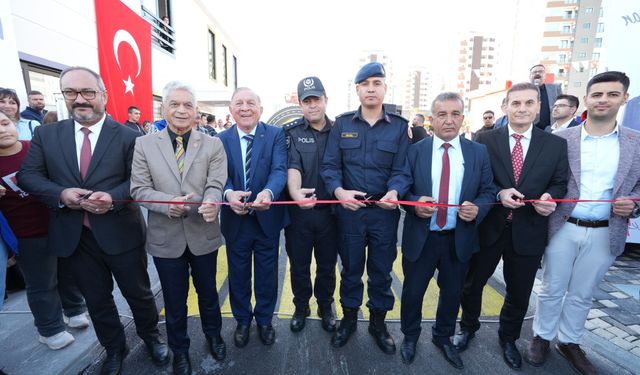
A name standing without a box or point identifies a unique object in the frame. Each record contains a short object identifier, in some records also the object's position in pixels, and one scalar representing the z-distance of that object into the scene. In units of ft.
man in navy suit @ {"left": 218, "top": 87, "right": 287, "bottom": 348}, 8.62
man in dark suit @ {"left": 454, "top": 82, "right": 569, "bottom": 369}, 7.74
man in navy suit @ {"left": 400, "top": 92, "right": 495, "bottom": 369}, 7.79
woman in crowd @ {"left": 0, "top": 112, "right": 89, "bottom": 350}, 7.73
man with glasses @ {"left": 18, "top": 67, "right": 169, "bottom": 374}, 6.98
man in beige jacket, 7.26
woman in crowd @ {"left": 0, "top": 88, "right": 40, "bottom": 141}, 10.07
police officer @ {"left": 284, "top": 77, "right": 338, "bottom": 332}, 9.23
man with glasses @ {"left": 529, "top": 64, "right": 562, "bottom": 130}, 16.16
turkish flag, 17.13
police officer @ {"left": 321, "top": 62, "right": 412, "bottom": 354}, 8.40
